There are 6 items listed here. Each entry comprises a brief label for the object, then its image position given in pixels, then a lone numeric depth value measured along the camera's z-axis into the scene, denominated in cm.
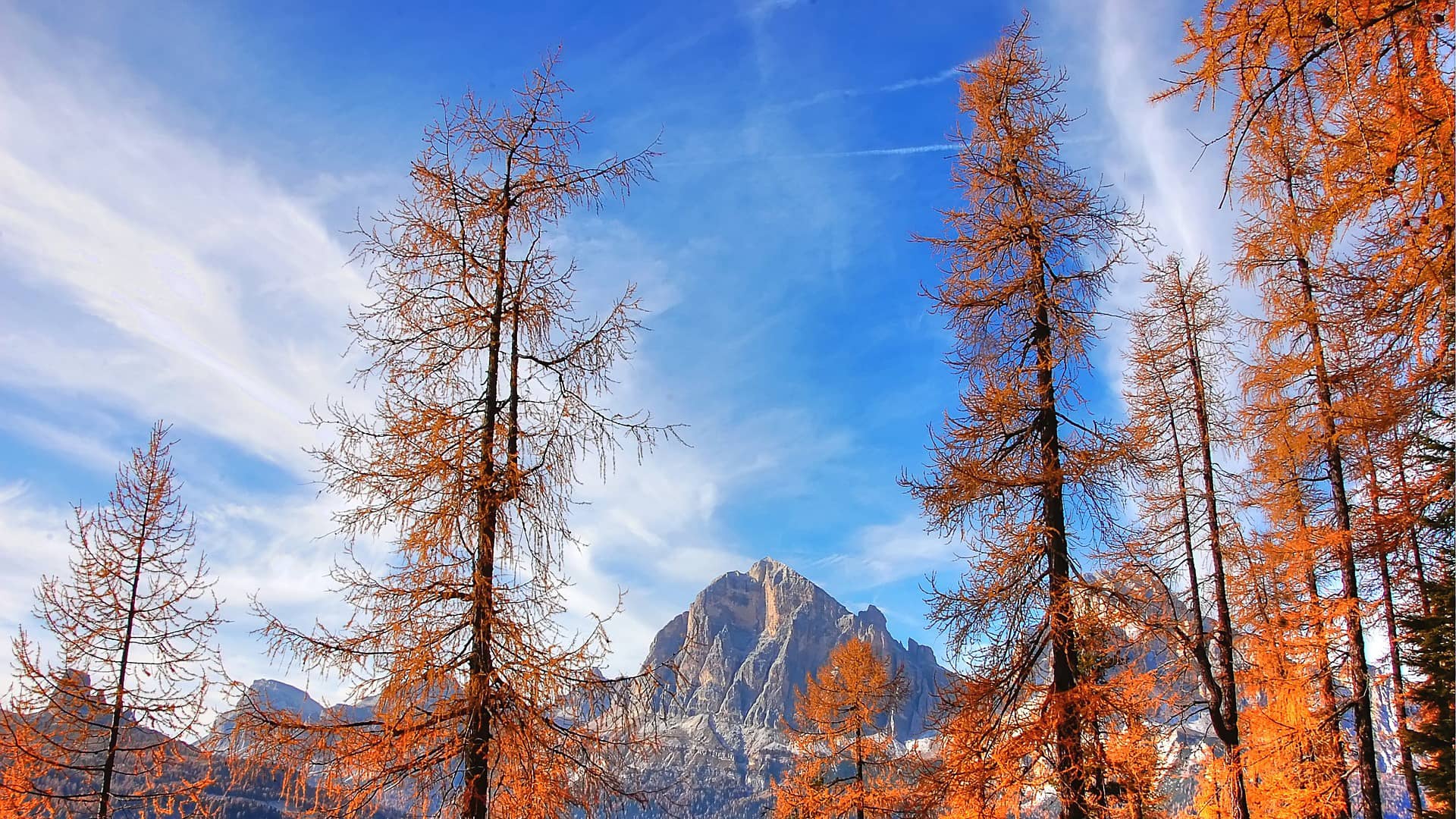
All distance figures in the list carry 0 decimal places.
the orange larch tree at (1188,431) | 1352
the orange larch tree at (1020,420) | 872
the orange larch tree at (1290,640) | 1172
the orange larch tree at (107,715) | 1110
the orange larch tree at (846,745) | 1912
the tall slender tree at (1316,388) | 997
